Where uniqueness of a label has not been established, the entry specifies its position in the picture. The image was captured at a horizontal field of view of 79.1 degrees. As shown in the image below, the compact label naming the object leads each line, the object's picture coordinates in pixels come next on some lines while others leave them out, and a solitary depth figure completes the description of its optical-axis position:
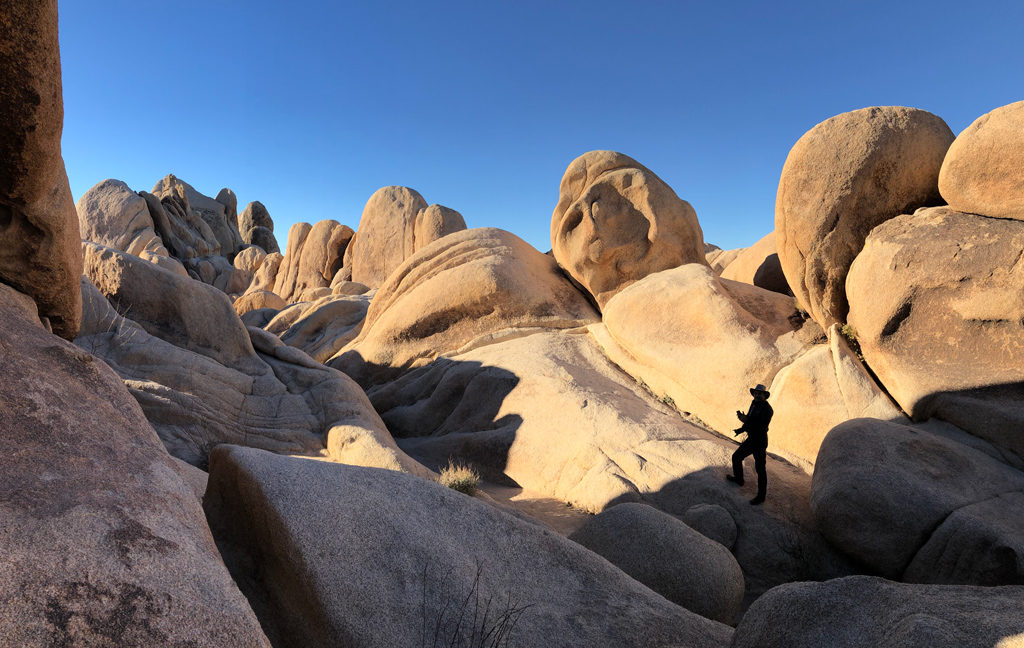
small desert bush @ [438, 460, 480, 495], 6.27
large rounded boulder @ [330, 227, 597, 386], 11.05
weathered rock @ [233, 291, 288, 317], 20.72
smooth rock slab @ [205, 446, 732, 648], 2.54
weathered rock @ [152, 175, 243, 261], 40.56
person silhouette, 5.91
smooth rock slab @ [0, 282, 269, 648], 1.51
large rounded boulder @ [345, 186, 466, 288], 20.75
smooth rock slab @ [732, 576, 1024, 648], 1.83
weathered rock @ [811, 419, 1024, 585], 4.76
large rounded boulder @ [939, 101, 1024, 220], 5.77
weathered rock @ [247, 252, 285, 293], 28.88
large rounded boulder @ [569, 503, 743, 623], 4.15
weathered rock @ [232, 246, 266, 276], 32.55
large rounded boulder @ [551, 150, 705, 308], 10.91
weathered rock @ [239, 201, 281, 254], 46.75
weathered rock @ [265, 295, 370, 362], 14.49
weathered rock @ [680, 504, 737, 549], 5.54
